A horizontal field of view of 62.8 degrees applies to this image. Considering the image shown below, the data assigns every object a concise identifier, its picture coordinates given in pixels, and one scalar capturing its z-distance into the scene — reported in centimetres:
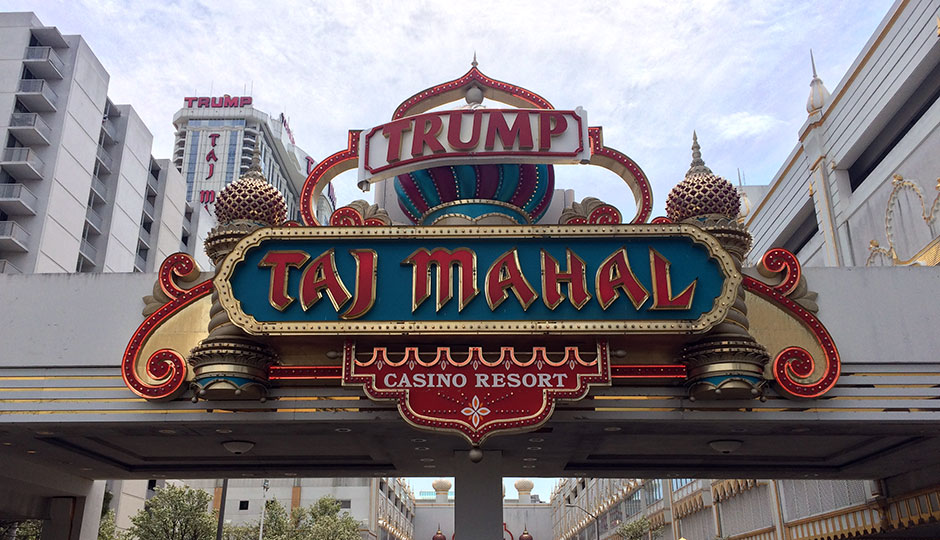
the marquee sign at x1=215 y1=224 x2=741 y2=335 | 1484
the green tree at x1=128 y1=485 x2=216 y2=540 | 3462
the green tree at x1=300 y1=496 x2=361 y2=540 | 5038
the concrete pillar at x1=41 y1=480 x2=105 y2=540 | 2147
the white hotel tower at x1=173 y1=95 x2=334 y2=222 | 16350
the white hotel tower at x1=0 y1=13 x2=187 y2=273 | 5650
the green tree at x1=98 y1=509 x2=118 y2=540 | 4181
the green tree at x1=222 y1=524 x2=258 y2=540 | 5453
